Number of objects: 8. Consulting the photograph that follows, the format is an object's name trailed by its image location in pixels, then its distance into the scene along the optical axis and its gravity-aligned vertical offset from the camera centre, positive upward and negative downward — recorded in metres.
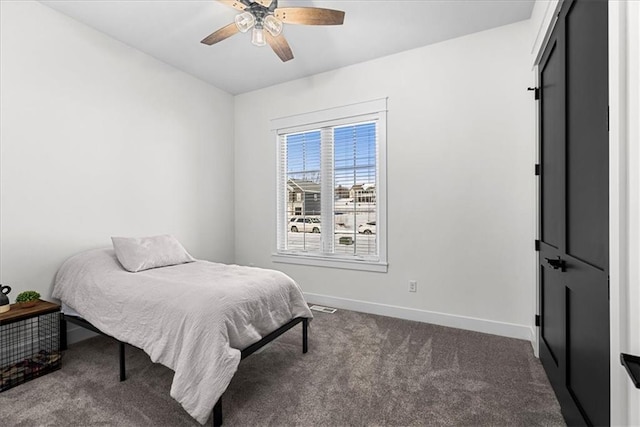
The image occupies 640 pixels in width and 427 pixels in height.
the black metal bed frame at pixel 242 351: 1.65 -0.87
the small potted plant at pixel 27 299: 2.24 -0.63
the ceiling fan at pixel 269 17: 2.12 +1.37
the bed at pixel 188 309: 1.66 -0.63
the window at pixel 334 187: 3.48 +0.31
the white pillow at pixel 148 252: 2.57 -0.35
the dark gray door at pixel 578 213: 1.17 +0.00
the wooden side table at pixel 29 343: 2.06 -1.00
